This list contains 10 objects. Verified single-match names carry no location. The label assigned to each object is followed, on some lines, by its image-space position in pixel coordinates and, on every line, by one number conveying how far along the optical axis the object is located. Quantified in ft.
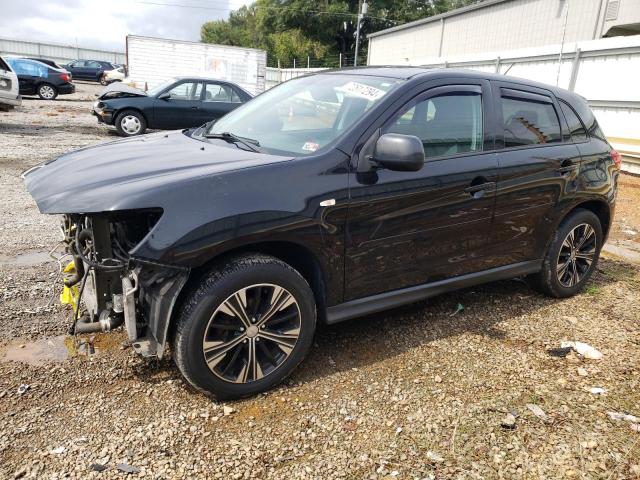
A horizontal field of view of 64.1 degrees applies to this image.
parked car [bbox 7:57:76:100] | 67.10
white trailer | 67.31
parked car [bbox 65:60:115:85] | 122.21
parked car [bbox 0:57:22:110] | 40.81
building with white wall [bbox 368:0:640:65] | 54.54
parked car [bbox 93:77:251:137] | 39.93
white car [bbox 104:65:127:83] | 111.75
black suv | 8.41
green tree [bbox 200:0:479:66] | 165.37
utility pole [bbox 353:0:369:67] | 96.43
